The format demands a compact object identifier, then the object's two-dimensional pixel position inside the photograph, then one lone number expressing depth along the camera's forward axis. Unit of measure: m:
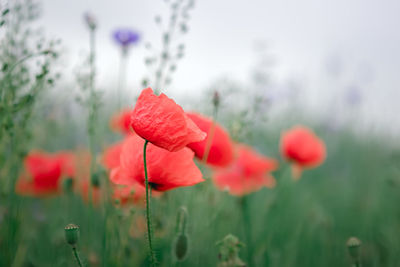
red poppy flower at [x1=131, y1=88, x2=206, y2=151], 0.58
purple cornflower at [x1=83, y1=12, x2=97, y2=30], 0.72
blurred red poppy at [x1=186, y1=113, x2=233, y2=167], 0.69
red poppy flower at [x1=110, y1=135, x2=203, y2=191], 0.61
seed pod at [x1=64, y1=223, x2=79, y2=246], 0.58
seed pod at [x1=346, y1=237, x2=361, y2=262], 0.62
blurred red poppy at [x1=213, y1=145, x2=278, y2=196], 0.91
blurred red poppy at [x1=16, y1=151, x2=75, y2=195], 0.87
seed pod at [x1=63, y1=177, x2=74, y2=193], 0.80
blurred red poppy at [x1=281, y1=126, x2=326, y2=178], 0.94
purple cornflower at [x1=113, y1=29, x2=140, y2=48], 0.82
